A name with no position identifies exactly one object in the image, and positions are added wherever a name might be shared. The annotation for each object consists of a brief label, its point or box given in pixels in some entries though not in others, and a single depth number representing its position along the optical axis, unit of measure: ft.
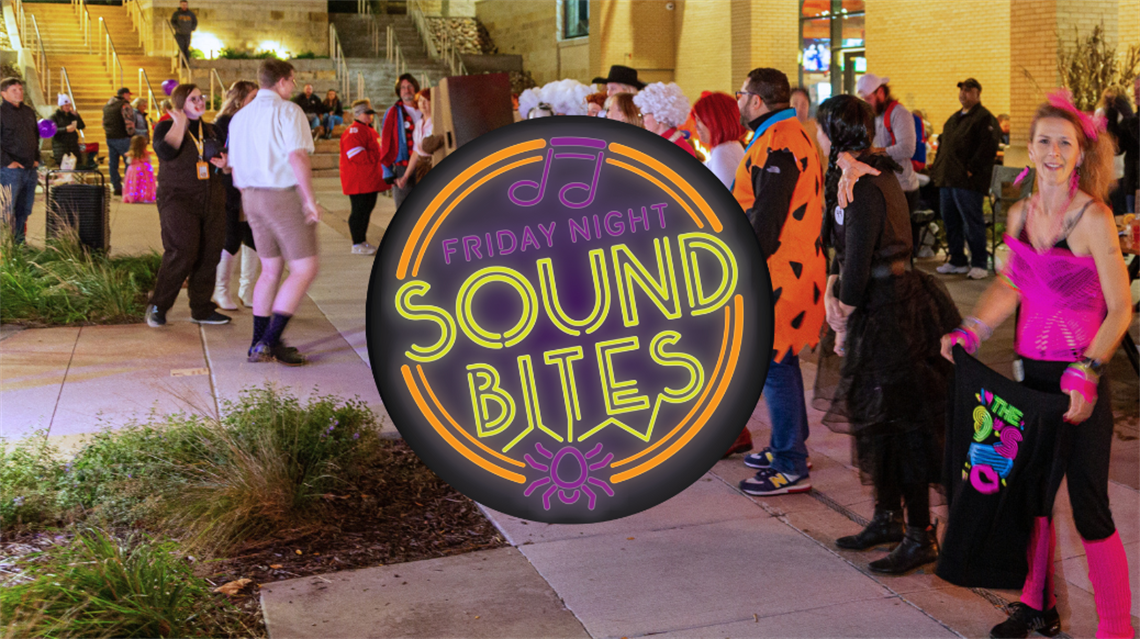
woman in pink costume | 10.27
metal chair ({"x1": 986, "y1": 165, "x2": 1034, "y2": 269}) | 34.65
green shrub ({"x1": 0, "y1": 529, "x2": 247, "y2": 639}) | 9.95
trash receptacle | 32.55
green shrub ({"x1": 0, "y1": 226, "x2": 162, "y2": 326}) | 28.71
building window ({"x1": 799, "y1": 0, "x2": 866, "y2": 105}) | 88.79
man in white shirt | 21.21
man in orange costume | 14.14
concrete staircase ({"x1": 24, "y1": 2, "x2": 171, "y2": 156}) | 92.94
